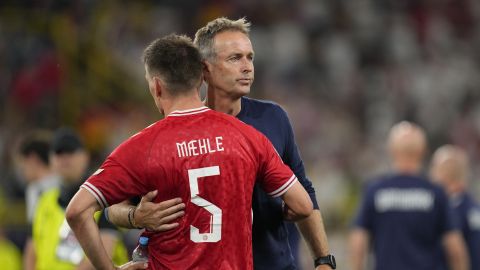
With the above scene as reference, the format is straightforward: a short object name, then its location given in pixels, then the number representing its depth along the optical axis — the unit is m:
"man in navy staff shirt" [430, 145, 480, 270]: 20.44
